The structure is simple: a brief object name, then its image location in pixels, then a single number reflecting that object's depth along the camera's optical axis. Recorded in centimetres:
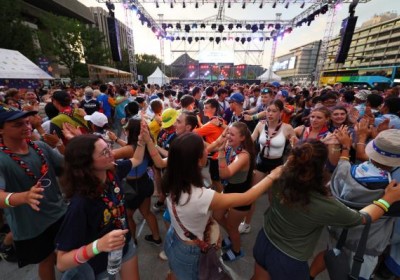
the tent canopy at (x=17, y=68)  1020
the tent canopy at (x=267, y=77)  2499
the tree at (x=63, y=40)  2538
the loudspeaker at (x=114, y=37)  1442
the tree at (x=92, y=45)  2774
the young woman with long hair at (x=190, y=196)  136
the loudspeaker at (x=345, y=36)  1339
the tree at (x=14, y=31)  1702
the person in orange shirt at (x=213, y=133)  317
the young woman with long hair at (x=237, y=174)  227
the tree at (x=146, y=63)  5834
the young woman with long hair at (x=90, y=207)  117
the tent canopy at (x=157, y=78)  2481
